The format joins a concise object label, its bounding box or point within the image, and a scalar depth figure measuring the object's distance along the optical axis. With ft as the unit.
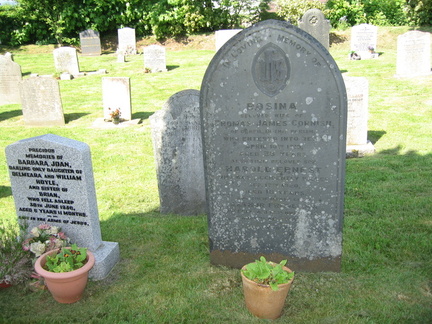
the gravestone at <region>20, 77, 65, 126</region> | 36.86
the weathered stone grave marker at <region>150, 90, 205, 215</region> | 18.76
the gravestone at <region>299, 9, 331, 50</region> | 50.65
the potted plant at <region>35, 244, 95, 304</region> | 12.62
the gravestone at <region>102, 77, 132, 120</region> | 36.81
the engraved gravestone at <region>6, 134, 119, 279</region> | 14.03
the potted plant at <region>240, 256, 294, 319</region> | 11.49
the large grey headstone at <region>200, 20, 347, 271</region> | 12.56
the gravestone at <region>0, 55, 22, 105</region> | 46.58
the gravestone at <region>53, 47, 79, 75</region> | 62.34
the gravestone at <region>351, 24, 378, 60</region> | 67.21
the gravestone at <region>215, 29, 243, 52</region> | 69.97
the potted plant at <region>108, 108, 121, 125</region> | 37.49
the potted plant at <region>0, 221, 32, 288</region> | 13.69
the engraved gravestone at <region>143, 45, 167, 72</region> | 64.69
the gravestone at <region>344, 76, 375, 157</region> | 26.55
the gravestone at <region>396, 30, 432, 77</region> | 46.37
